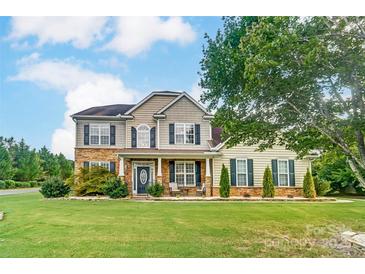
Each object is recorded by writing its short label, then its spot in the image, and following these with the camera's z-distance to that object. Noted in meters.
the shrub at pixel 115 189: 11.09
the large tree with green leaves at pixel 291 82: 5.20
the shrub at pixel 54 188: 9.40
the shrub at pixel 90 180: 11.43
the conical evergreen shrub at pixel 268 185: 11.37
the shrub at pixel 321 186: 11.70
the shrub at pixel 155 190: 11.55
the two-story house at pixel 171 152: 11.86
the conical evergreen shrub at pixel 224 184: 11.35
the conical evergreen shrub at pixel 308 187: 11.48
